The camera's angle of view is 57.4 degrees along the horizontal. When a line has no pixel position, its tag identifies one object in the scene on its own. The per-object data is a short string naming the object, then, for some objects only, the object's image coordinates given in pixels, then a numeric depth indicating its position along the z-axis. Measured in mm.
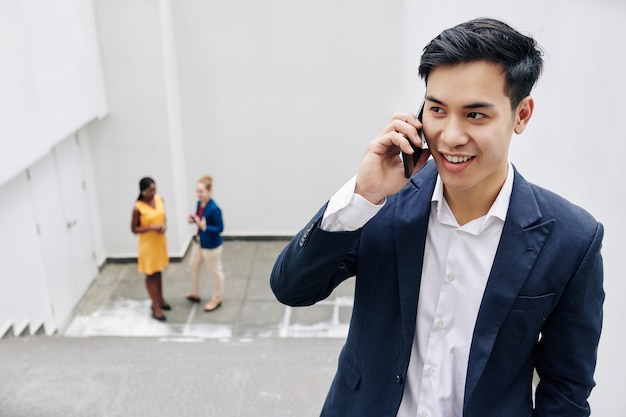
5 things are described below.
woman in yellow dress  6703
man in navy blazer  1447
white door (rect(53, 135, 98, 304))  7859
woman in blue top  6906
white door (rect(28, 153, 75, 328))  7008
